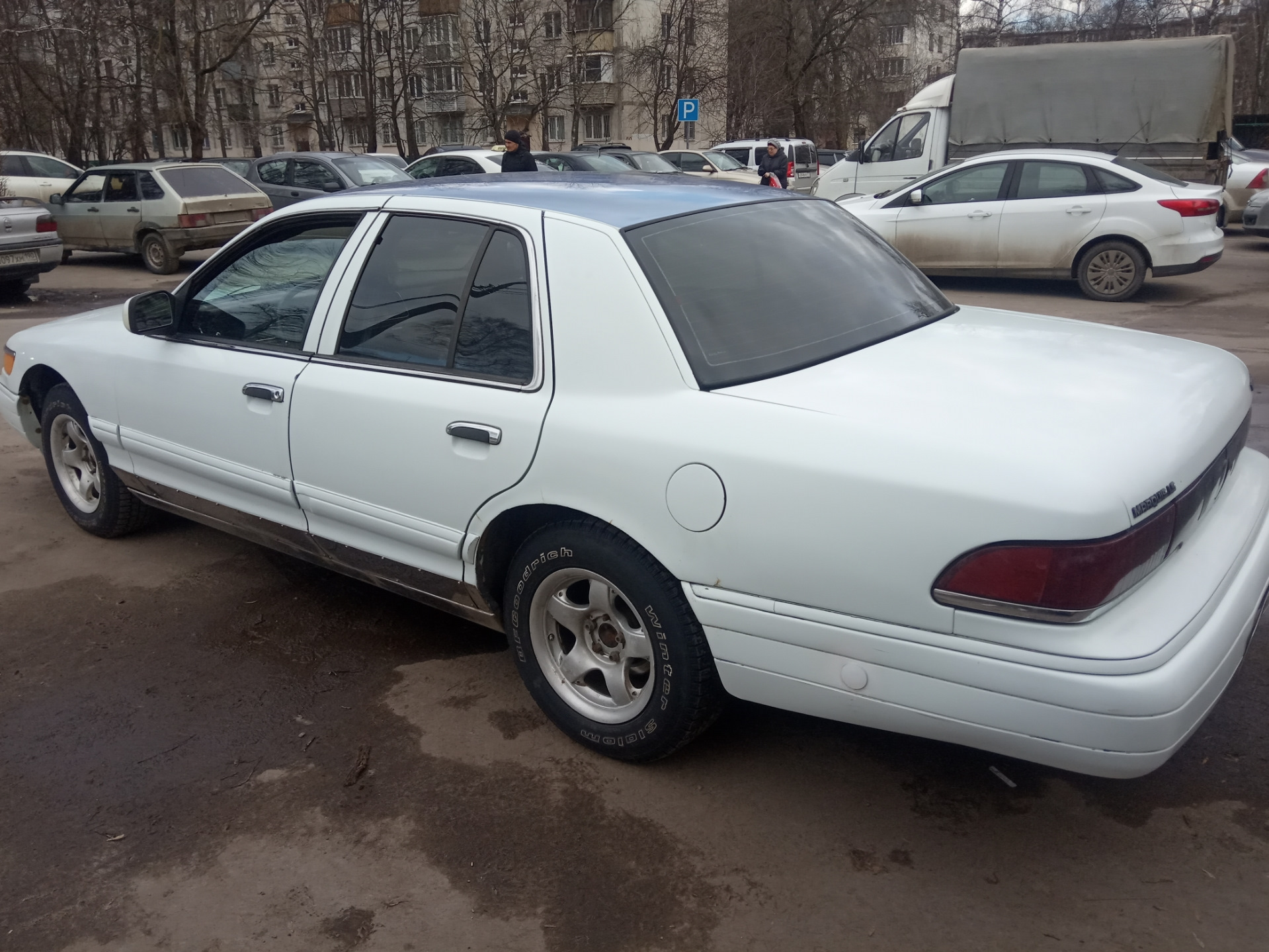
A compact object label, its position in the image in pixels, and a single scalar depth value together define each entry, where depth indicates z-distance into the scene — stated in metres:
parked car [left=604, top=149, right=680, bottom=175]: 19.30
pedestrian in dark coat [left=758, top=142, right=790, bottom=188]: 18.16
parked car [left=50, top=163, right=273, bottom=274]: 14.63
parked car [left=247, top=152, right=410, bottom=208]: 15.47
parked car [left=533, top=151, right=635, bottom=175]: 17.97
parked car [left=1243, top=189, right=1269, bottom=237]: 15.26
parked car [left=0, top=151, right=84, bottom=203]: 18.94
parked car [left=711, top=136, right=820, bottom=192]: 25.94
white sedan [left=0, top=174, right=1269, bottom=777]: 2.30
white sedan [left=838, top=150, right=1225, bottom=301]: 11.09
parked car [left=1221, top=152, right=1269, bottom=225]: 17.97
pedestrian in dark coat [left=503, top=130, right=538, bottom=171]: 11.27
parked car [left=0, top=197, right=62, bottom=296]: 12.08
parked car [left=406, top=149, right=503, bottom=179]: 15.96
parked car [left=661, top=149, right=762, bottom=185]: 21.72
